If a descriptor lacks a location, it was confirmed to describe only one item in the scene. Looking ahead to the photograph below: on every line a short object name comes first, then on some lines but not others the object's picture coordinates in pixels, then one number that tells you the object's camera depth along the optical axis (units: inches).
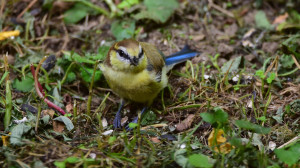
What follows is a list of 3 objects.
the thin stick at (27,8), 339.9
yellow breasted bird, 238.5
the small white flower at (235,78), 276.2
